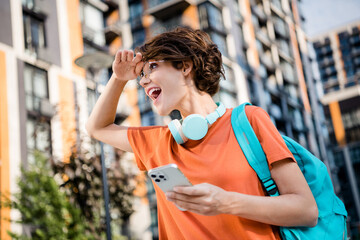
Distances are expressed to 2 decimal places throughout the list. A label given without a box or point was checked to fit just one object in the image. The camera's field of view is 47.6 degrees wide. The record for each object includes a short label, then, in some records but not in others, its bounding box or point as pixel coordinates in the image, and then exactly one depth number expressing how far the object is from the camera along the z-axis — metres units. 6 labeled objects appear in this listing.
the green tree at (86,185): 8.01
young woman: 1.28
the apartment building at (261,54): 23.69
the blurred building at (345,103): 44.12
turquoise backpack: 1.37
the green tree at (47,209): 7.36
